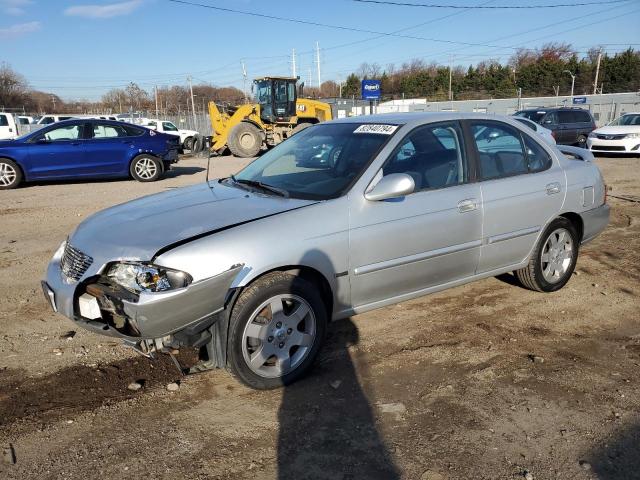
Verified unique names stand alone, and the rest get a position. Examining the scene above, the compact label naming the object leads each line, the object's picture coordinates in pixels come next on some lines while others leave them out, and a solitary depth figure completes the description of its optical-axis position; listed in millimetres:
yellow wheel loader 20156
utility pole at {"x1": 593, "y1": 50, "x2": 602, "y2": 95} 55162
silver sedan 2945
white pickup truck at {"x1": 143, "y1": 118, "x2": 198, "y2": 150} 26750
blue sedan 11672
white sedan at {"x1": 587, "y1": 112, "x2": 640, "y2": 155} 16266
